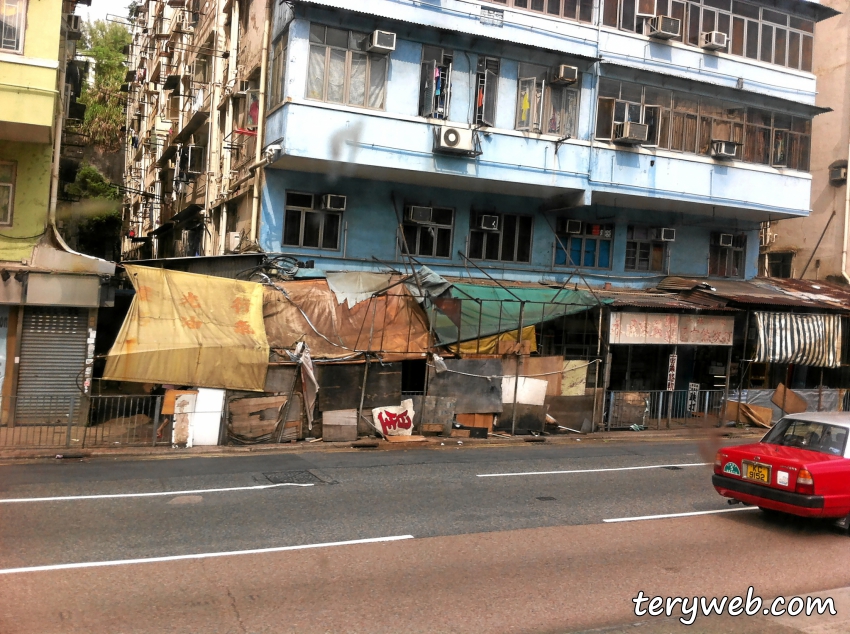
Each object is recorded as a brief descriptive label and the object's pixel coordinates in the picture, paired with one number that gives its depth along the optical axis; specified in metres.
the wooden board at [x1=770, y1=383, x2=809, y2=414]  22.38
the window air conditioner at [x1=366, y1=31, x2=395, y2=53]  17.50
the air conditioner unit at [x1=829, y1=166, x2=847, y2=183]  26.41
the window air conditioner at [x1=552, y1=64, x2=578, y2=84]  19.58
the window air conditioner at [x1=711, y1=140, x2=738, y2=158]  21.80
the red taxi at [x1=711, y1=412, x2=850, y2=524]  9.36
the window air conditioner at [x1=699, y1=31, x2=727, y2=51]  21.80
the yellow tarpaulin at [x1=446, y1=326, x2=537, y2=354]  18.41
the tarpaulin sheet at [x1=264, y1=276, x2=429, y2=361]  16.75
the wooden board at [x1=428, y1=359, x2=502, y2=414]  17.67
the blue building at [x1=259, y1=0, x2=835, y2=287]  17.91
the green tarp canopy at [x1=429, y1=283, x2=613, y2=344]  18.05
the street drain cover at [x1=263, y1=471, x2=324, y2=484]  12.12
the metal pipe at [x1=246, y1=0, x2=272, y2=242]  18.42
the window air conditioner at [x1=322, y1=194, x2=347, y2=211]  18.70
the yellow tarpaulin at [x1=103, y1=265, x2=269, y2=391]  15.04
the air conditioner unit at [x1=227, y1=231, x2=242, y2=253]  19.80
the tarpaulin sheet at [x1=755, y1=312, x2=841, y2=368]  21.66
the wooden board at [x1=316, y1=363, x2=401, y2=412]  16.58
